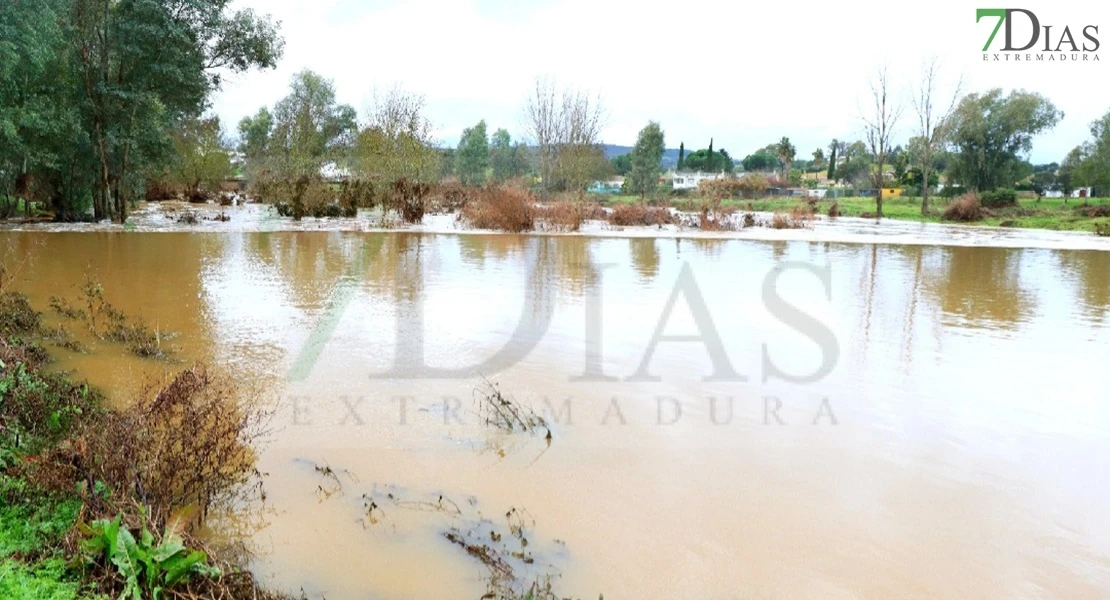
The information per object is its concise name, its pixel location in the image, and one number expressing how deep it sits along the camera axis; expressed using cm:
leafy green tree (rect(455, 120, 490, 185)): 7925
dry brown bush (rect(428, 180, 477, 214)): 3678
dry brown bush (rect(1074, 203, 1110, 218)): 3928
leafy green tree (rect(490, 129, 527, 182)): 7862
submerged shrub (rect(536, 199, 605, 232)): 2833
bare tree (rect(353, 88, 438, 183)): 3269
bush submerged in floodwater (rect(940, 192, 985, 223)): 4138
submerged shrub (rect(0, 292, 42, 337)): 787
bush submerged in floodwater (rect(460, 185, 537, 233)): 2752
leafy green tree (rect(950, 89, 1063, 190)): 5066
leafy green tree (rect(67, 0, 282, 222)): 2319
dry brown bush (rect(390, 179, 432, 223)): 3088
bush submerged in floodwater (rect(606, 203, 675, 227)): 3262
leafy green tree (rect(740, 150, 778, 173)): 10962
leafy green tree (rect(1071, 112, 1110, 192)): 4725
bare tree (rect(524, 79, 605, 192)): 4297
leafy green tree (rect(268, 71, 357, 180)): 5238
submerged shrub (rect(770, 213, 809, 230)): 3347
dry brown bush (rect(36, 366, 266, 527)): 395
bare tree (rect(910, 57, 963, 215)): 4844
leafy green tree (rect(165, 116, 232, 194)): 4300
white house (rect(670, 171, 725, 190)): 8625
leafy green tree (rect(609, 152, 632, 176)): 9439
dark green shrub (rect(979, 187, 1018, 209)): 4374
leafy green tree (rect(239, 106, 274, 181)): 5612
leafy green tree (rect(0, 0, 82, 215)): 1705
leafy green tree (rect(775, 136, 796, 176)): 9350
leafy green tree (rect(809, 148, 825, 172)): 10544
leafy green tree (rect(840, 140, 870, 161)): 8162
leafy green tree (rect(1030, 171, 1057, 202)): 5544
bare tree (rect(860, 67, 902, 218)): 4862
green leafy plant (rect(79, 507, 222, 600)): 322
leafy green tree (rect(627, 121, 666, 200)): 5978
